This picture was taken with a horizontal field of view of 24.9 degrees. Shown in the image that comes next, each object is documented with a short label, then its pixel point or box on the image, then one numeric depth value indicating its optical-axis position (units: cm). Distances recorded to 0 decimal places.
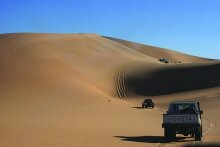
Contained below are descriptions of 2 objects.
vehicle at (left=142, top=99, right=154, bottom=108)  5656
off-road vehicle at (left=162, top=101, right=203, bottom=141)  2209
